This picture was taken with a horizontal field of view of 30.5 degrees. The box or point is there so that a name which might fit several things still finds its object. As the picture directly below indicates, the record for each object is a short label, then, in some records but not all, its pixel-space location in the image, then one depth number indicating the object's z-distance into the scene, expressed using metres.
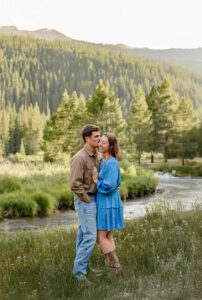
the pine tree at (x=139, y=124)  47.75
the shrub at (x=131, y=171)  26.66
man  4.73
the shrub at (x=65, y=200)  17.28
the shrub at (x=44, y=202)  15.69
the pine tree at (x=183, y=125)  48.03
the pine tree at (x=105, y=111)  38.50
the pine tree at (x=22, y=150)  73.74
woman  4.77
